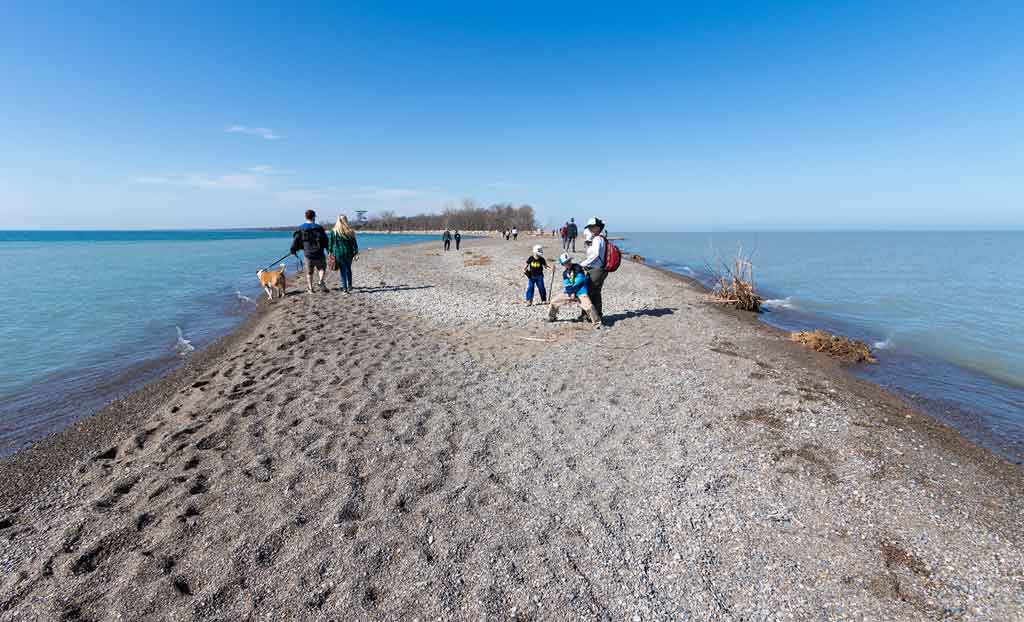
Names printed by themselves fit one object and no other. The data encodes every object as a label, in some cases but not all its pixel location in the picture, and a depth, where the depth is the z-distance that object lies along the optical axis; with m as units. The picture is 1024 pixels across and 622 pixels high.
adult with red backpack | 9.88
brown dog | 14.18
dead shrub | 14.72
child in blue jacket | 10.39
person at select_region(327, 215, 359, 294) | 13.21
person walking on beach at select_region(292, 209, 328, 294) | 12.32
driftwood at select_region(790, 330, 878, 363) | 9.64
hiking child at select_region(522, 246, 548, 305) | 12.77
